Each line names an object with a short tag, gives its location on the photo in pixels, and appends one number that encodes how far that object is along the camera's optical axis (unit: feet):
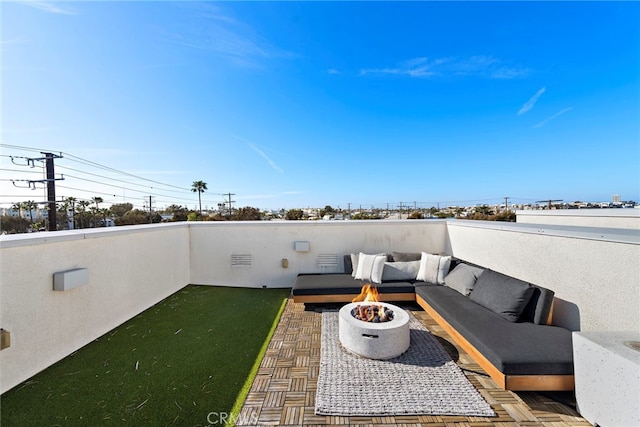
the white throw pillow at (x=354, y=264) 13.51
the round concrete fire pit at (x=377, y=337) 7.48
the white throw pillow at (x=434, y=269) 12.11
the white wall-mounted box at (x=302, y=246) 15.24
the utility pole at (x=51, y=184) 26.76
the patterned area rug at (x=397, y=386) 5.54
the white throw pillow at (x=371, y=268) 12.66
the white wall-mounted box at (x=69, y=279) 7.69
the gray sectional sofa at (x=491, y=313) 5.49
